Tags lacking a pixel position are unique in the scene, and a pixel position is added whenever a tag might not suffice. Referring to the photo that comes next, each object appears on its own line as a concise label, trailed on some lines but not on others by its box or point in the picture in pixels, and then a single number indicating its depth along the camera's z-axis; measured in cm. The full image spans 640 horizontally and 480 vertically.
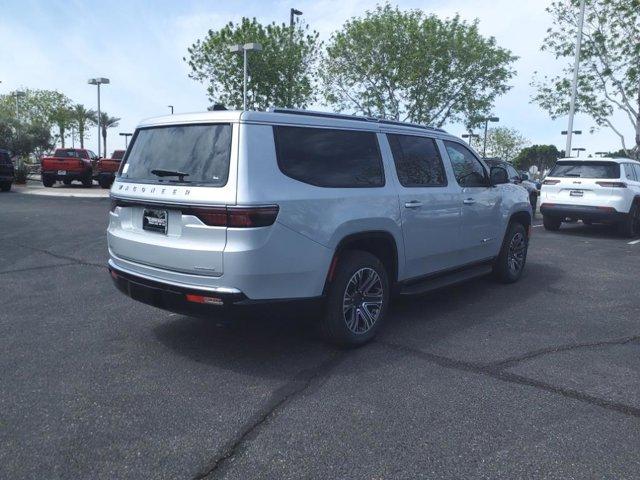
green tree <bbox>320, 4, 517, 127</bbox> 2586
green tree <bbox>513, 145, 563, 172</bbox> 9219
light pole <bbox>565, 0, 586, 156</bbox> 2031
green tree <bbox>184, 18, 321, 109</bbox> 2675
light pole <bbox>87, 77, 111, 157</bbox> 3506
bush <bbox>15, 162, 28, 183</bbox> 2661
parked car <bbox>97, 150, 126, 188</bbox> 2384
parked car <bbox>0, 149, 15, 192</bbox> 2098
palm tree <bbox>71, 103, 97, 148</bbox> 6347
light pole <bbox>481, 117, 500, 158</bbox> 2926
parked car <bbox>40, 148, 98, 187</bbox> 2445
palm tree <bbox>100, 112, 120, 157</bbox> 6053
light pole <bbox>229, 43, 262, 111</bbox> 2127
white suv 1162
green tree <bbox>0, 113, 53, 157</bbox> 4281
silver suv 359
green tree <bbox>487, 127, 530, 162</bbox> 7138
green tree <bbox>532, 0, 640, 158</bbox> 2112
